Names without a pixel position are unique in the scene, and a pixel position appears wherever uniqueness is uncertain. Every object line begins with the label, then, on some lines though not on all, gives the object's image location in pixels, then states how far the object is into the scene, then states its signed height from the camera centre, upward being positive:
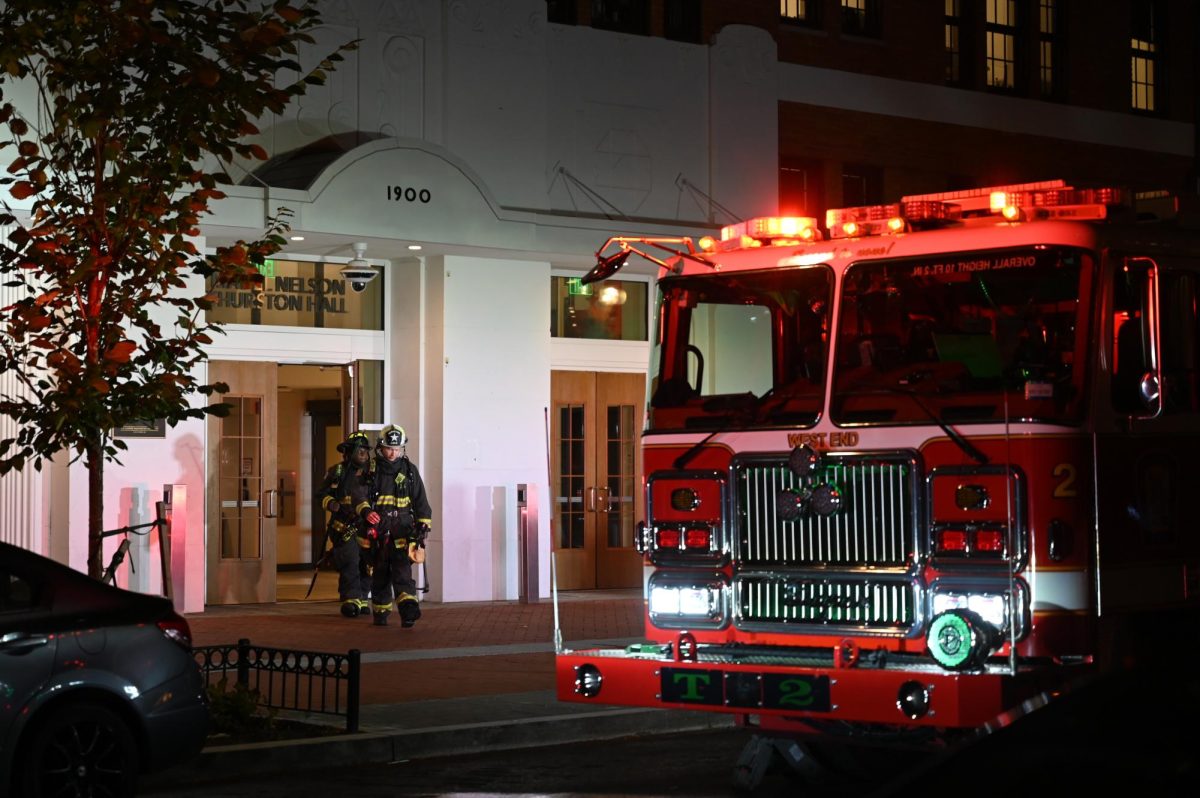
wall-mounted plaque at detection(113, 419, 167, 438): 18.39 +0.91
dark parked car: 8.53 -0.76
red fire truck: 8.33 +0.19
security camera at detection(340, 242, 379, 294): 19.78 +2.65
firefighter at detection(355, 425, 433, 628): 18.05 +0.01
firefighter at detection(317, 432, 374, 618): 18.33 +0.03
